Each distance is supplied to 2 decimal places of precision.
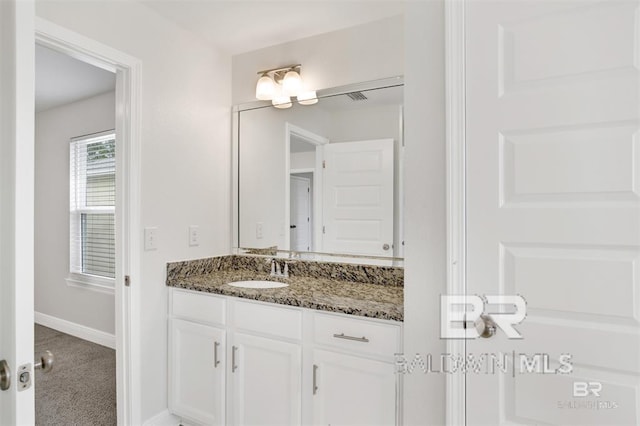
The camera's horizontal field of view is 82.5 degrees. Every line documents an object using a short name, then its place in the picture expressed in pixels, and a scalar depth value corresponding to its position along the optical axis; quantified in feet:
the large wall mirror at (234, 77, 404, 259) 6.84
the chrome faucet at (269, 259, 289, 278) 7.69
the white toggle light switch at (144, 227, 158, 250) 6.61
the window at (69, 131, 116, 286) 11.33
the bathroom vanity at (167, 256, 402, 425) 5.10
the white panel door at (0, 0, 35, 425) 2.77
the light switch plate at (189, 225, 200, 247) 7.54
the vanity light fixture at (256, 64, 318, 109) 7.65
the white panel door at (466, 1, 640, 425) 3.52
